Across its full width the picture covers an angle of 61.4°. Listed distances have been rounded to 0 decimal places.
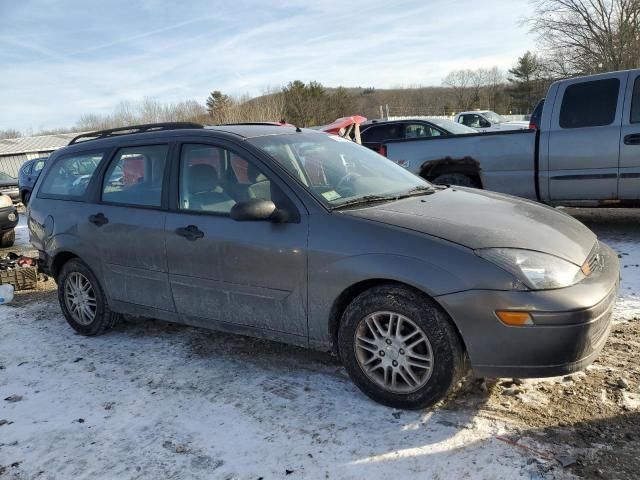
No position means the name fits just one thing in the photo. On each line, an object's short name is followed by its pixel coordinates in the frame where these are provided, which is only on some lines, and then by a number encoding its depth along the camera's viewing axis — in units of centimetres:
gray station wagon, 277
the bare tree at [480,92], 6372
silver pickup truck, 632
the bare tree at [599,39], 2733
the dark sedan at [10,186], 2006
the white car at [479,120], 2311
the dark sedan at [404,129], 1217
